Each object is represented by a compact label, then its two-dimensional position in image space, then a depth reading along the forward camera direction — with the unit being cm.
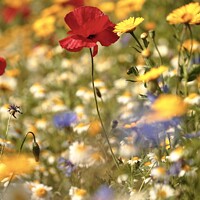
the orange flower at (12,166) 341
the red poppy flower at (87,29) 331
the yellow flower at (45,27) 655
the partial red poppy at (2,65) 339
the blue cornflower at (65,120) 434
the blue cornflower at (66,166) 391
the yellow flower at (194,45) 520
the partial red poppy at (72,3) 702
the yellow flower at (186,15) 332
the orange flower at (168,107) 306
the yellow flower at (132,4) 504
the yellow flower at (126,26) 330
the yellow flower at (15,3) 882
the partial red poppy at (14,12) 868
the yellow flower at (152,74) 307
